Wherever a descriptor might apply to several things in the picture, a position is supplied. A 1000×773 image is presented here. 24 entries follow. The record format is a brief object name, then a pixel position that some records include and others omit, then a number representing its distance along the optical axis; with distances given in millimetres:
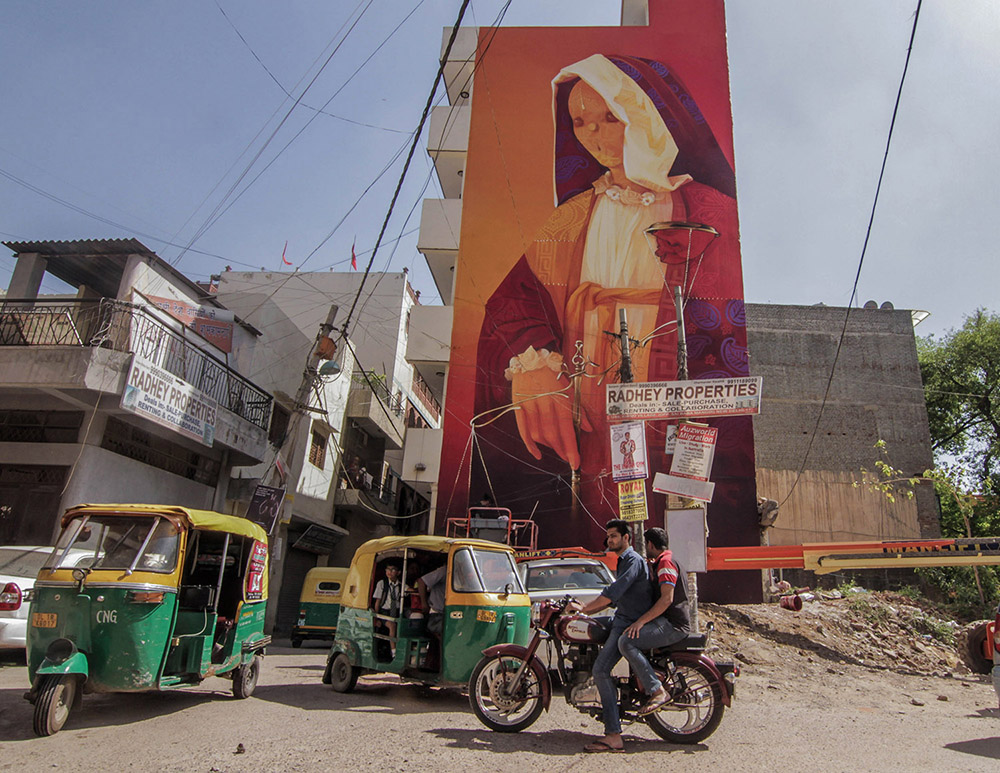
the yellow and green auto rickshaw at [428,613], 7652
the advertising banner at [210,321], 17125
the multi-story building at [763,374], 23422
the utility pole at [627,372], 13789
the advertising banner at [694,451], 12555
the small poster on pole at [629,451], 12953
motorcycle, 5719
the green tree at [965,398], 30344
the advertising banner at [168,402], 12969
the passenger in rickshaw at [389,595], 8508
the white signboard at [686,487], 12406
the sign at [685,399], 12961
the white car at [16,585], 9094
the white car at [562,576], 10062
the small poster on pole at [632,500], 12719
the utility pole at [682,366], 12508
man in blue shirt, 5543
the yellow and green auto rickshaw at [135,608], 5965
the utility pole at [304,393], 16594
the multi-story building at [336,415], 21297
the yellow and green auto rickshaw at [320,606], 17516
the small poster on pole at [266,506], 16016
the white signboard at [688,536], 12852
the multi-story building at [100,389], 12773
